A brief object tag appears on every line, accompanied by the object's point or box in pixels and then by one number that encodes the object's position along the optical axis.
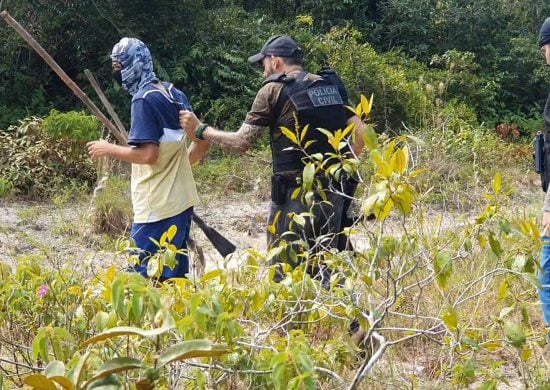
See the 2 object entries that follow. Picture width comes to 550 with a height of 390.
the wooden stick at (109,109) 4.92
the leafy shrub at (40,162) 8.88
